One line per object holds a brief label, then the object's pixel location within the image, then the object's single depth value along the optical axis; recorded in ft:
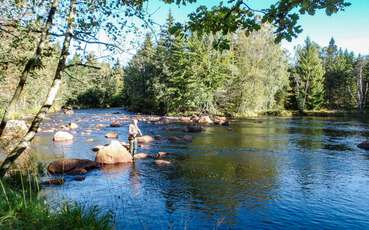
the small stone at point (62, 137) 101.50
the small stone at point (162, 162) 73.05
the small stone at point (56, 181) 54.13
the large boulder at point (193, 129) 127.34
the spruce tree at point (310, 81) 249.75
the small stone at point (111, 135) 112.37
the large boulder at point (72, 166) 62.68
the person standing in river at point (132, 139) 77.95
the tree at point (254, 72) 200.34
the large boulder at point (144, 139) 101.43
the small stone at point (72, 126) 134.46
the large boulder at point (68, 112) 232.32
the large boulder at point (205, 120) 161.95
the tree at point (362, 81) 255.70
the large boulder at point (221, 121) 154.01
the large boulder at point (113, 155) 72.38
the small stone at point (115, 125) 144.46
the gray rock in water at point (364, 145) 96.00
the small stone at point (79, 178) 59.26
